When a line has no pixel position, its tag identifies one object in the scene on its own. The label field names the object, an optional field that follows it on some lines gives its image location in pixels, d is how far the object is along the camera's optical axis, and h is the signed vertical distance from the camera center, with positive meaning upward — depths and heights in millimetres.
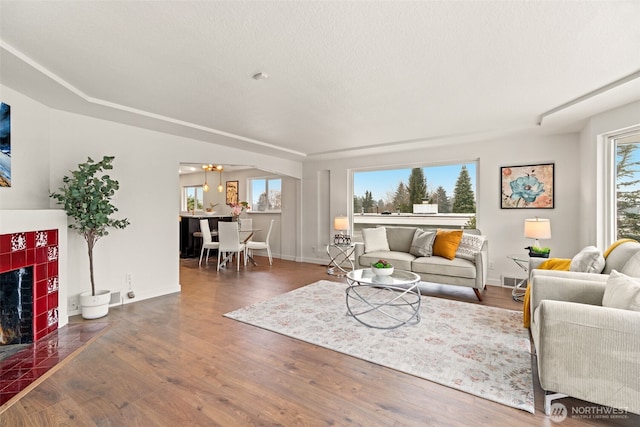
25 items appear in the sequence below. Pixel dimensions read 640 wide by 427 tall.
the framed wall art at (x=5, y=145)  2600 +594
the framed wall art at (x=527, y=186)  4492 +338
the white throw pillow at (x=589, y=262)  2652 -494
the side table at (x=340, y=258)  5641 -1031
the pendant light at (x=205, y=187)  8273 +660
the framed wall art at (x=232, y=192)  8336 +518
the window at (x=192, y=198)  9180 +401
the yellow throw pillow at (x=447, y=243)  4312 -503
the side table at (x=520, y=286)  4012 -1172
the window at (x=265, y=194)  7777 +429
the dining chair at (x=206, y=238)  6539 -600
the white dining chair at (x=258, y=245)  6589 -772
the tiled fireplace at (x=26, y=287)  2574 -687
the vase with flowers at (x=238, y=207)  7145 +85
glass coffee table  3125 -1175
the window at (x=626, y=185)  3225 +251
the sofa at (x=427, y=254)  4016 -698
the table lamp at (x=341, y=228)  5742 -367
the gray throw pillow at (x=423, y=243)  4578 -534
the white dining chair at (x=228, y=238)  6082 -559
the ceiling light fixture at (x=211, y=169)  7305 +1023
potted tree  3133 +40
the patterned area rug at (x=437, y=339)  2102 -1197
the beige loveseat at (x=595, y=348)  1592 -780
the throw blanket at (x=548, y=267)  2995 -622
